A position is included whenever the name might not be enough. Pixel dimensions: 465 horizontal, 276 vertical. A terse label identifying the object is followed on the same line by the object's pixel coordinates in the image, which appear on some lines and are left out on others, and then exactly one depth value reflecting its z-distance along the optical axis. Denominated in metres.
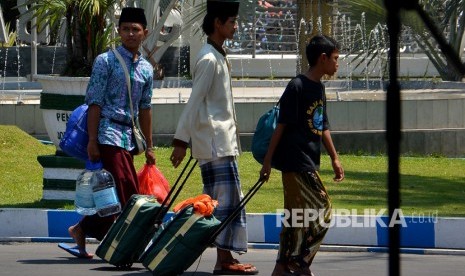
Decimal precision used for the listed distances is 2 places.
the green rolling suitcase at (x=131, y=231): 14.71
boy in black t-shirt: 14.01
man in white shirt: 14.59
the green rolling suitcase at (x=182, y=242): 13.73
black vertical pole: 6.00
